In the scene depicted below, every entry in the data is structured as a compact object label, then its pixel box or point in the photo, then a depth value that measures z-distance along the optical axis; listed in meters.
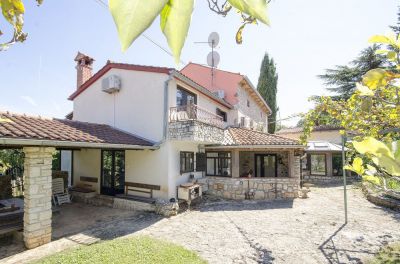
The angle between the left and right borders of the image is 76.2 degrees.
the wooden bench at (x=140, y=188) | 11.90
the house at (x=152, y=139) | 11.20
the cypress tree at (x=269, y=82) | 28.70
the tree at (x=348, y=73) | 27.38
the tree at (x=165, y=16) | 0.32
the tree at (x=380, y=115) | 0.52
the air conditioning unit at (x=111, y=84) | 12.87
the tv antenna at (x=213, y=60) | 18.04
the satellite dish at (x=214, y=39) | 13.98
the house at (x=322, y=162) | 23.20
